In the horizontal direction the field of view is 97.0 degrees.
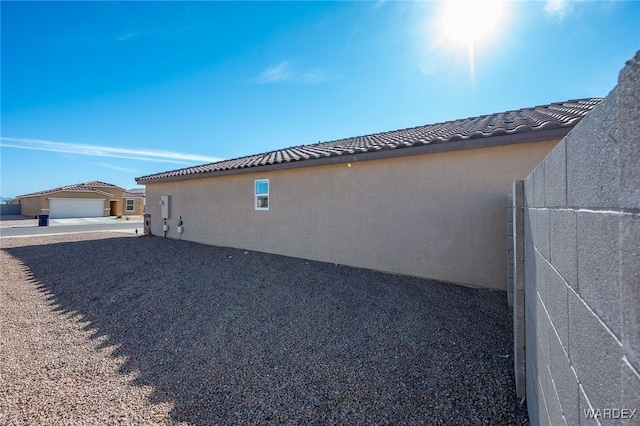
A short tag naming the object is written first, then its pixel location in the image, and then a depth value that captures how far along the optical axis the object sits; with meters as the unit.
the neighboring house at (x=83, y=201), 32.41
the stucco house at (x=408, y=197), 6.08
